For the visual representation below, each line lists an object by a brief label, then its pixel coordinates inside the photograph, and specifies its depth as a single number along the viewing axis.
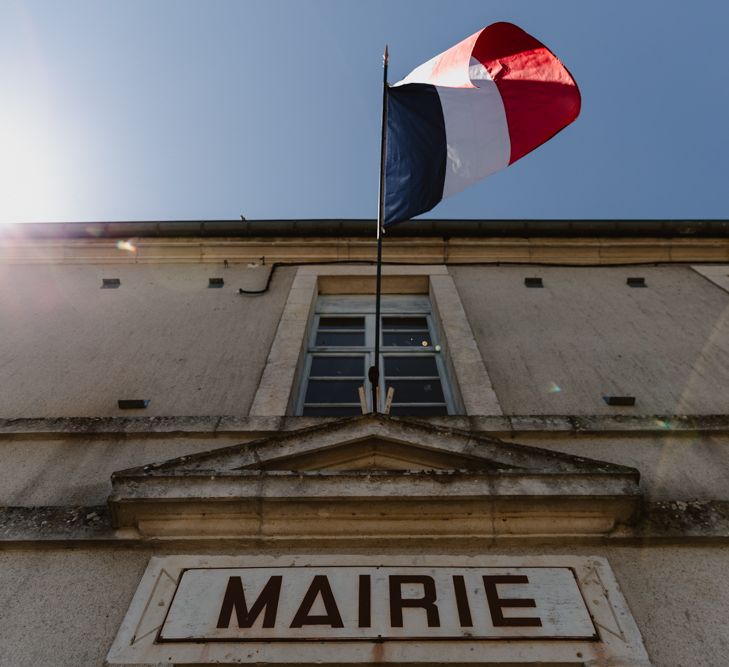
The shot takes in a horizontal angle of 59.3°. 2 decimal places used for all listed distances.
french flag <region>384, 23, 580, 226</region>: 5.38
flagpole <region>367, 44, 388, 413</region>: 4.70
